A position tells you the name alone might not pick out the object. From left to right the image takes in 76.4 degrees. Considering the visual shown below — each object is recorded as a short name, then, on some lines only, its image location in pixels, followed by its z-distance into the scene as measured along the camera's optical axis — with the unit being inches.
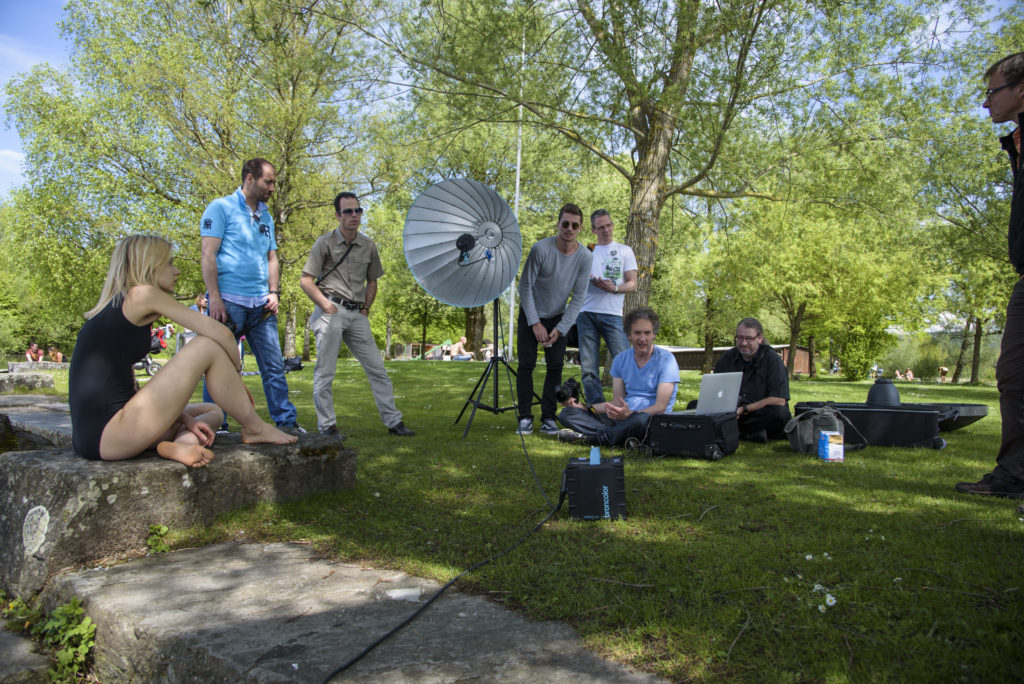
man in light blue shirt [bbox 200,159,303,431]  218.5
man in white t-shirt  287.7
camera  273.7
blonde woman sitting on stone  137.6
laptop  250.2
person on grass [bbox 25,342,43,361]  1276.8
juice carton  224.4
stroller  729.6
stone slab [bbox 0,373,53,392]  382.3
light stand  278.2
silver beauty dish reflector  261.1
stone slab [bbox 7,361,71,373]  736.3
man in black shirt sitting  266.2
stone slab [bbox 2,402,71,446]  193.2
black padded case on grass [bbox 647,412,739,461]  227.8
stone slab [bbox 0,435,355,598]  121.6
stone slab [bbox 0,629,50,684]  97.3
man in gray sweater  273.9
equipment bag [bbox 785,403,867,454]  232.2
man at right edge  160.9
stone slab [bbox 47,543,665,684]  86.2
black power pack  151.3
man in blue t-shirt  244.4
